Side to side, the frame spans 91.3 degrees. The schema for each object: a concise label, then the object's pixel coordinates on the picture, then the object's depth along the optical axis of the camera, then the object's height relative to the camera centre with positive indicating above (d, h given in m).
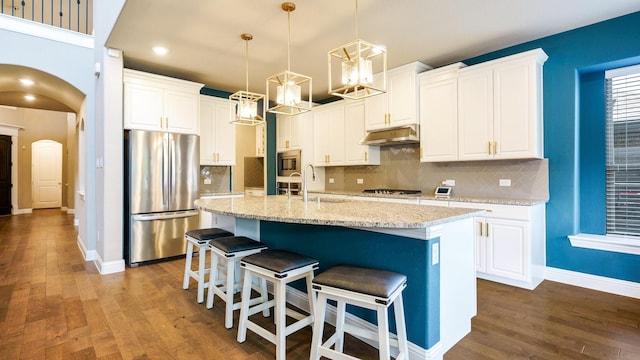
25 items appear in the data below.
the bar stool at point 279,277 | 1.85 -0.61
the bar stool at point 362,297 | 1.52 -0.60
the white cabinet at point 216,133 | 4.96 +0.75
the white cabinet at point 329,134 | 5.18 +0.76
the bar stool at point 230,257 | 2.32 -0.60
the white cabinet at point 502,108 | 3.22 +0.75
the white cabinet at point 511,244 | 3.08 -0.69
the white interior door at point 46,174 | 10.05 +0.20
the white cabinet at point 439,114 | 3.80 +0.80
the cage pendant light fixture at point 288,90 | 2.53 +0.73
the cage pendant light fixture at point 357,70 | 1.97 +0.71
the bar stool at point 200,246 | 2.80 -0.61
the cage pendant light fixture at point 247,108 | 3.08 +0.71
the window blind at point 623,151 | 3.12 +0.26
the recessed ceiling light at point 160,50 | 3.62 +1.54
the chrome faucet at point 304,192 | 2.80 -0.12
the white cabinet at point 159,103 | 3.98 +1.03
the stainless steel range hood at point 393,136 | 4.09 +0.57
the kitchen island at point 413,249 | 1.77 -0.47
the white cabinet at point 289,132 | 5.75 +0.88
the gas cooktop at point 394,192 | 4.36 -0.20
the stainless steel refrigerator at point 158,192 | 3.92 -0.17
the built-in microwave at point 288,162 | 5.77 +0.31
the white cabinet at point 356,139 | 4.86 +0.62
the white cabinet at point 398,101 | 4.11 +1.06
